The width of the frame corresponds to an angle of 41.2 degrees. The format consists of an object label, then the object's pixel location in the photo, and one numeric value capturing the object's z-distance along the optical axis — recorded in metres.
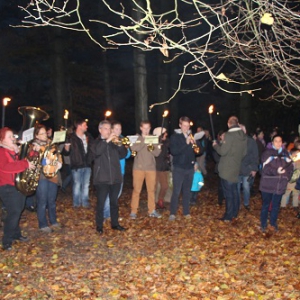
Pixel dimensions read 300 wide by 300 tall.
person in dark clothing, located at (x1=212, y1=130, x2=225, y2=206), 10.53
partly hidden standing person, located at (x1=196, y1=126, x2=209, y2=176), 14.34
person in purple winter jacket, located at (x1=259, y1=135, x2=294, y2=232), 7.72
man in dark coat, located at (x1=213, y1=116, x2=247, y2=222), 8.45
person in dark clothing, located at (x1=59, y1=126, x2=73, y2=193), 11.19
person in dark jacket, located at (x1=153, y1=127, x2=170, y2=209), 9.82
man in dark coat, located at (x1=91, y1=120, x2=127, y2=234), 7.61
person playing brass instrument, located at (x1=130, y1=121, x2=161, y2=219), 8.68
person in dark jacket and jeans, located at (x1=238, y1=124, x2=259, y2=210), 9.21
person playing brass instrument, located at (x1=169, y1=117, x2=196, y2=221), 8.55
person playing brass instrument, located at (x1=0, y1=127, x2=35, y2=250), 6.52
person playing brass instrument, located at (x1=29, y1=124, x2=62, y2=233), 7.51
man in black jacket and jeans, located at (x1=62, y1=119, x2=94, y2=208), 9.34
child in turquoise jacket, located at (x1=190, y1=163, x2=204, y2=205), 10.13
